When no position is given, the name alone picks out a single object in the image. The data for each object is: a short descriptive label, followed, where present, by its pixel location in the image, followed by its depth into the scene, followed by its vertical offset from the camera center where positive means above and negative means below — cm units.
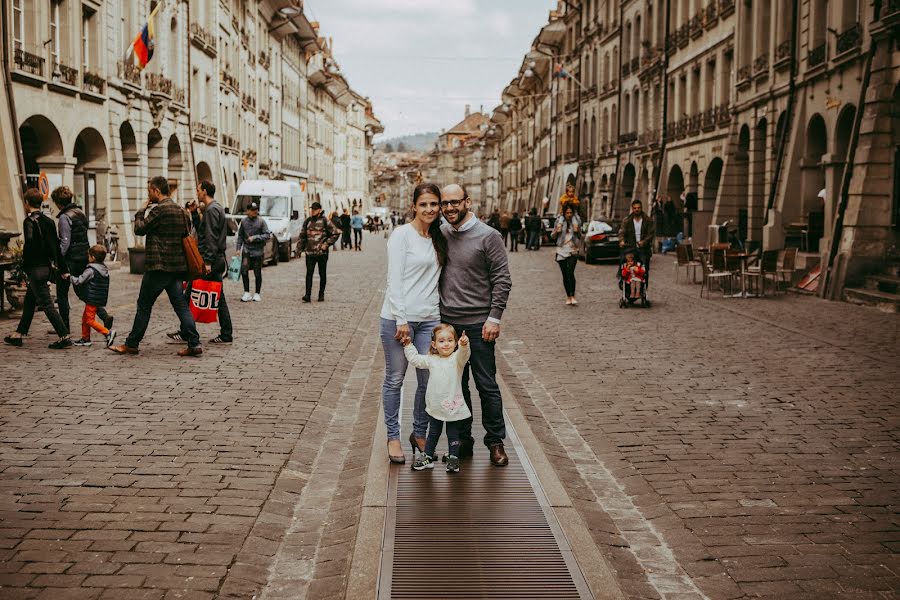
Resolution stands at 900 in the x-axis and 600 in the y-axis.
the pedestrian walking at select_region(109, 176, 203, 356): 1196 -55
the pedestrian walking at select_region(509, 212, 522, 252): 4603 -63
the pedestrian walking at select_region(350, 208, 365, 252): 5006 -57
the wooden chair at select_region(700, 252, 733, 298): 2082 -110
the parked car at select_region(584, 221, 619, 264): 3431 -91
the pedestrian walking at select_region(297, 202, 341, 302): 1966 -49
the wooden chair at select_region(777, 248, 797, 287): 2189 -91
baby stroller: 1845 -119
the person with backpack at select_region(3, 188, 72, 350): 1245 -59
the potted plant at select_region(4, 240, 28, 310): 1576 -103
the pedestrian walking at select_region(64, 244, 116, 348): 1270 -88
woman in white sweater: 661 -49
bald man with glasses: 672 -39
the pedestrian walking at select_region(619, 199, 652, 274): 1875 -29
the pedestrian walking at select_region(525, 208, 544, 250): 4816 -62
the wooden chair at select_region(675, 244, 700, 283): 2308 -82
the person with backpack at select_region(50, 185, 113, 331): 1296 -33
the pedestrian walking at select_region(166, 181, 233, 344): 1420 -26
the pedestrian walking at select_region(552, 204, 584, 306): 1900 -49
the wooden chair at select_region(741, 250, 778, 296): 2066 -95
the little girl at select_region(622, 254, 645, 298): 1839 -104
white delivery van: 3616 +31
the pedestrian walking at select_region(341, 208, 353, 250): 4921 -74
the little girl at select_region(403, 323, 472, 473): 659 -95
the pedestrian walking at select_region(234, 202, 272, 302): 1978 -51
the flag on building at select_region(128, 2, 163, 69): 3077 +483
